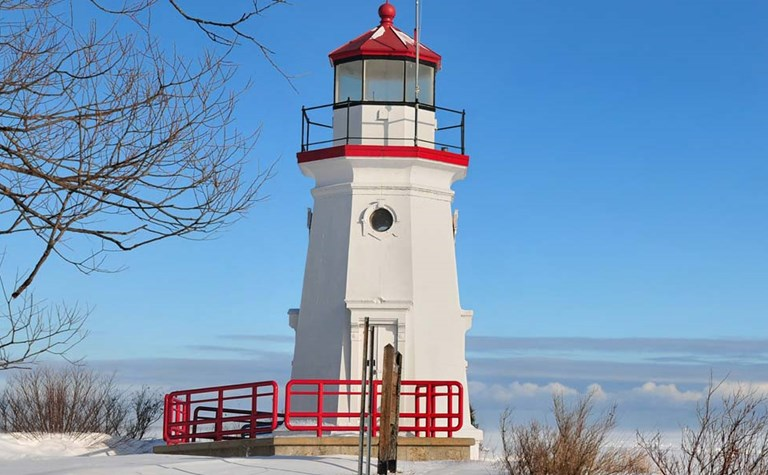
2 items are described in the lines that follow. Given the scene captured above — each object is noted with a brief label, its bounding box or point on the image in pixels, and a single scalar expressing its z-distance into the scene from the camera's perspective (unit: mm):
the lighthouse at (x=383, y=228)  21156
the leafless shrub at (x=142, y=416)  31594
